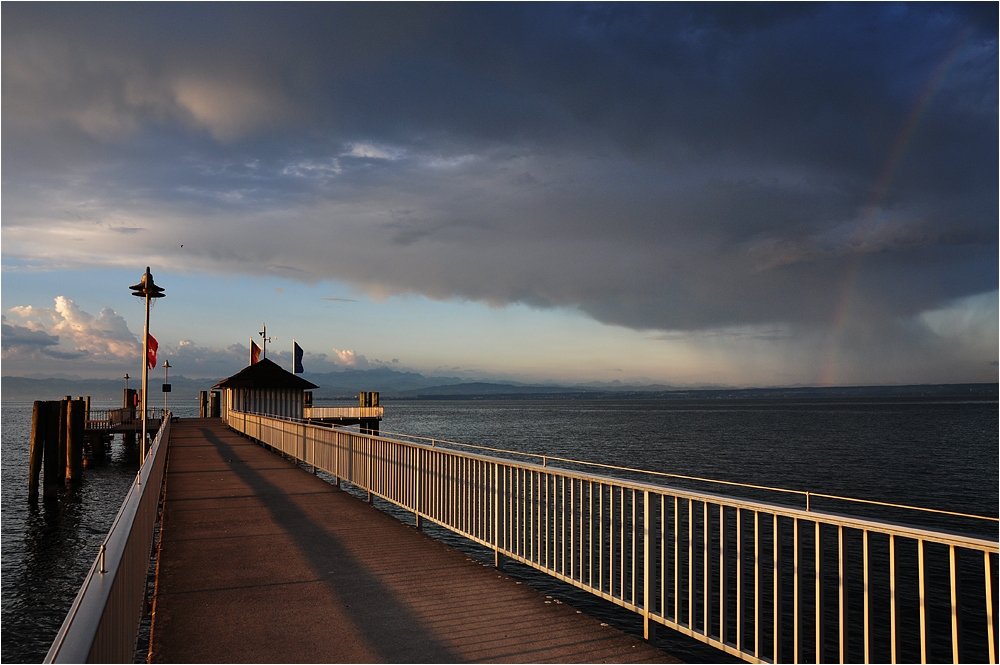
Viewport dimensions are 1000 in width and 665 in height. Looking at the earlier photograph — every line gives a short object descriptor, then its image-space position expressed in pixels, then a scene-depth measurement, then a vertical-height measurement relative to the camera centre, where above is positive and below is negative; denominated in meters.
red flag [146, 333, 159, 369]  24.82 +0.81
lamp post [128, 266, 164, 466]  18.98 +2.31
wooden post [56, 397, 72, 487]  27.39 -2.63
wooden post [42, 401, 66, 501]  23.12 -3.16
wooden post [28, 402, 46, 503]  23.53 -2.79
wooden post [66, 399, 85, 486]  27.41 -3.17
